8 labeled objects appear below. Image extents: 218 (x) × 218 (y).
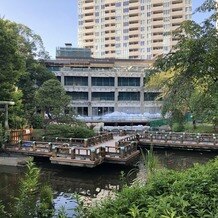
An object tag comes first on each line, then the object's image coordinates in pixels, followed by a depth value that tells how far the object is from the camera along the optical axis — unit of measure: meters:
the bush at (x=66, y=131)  20.25
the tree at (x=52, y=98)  24.43
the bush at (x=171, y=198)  3.76
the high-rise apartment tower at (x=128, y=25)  65.93
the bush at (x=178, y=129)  26.10
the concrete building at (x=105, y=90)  41.31
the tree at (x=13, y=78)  18.41
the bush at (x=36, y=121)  22.86
